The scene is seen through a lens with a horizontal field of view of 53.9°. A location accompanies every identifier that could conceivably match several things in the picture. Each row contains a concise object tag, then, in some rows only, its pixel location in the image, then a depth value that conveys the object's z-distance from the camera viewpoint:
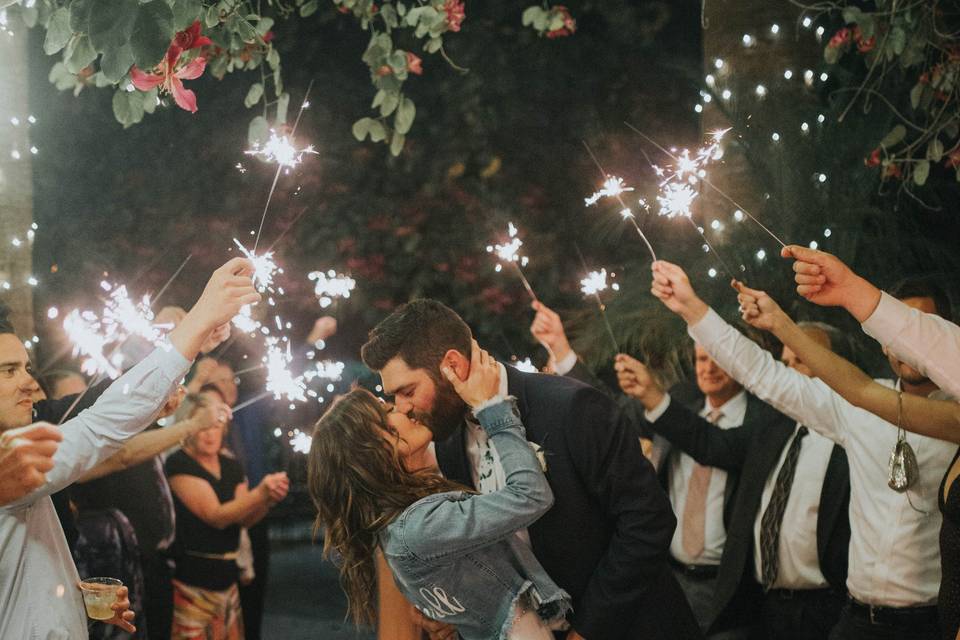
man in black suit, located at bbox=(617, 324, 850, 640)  2.86
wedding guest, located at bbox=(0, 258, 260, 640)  1.80
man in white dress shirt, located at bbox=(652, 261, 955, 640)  2.44
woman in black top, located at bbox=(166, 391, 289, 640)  3.55
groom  2.02
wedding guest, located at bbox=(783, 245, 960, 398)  1.79
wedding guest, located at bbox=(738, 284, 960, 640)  2.02
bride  1.85
